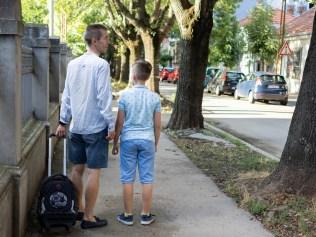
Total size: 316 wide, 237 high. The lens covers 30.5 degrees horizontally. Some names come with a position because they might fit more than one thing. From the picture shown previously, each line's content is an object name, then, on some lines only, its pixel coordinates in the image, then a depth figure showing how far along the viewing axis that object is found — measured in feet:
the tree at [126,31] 94.38
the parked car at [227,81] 111.04
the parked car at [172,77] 170.52
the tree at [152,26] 74.95
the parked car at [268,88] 89.20
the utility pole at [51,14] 69.25
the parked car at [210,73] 124.56
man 17.40
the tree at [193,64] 43.32
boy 18.61
